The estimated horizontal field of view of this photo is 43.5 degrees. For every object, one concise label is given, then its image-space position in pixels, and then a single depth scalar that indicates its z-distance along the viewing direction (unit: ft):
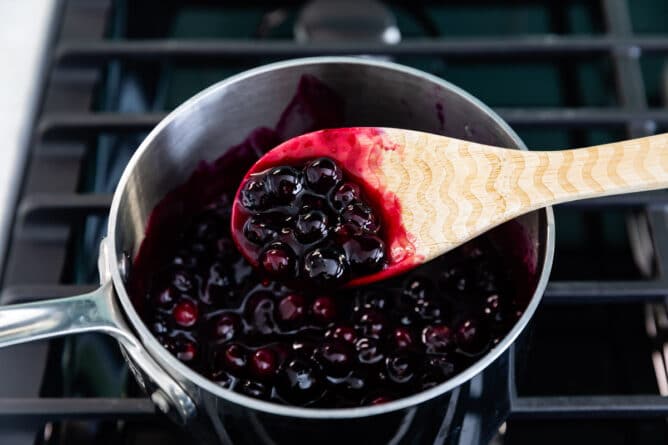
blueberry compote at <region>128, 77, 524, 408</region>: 2.11
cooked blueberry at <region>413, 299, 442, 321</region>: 2.28
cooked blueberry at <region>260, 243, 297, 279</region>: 2.21
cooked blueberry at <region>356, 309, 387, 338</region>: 2.21
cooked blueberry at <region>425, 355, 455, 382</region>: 2.11
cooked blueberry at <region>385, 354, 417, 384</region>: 2.11
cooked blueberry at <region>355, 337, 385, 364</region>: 2.14
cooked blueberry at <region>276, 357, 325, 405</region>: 2.07
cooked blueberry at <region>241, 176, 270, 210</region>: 2.29
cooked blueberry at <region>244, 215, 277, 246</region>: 2.27
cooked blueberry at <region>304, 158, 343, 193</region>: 2.32
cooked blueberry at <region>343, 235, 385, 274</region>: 2.22
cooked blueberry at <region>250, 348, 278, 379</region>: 2.13
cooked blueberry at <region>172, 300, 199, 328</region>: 2.31
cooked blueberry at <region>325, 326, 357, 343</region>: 2.18
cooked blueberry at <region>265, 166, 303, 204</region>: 2.28
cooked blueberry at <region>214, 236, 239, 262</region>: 2.46
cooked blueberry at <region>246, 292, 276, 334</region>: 2.28
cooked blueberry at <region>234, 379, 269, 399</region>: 2.09
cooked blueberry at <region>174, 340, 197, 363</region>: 2.23
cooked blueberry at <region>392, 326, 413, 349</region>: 2.18
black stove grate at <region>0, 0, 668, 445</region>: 2.18
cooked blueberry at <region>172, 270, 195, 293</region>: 2.37
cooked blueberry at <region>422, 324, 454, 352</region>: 2.19
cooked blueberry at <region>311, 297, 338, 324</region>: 2.26
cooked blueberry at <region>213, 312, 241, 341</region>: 2.28
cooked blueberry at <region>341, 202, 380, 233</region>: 2.26
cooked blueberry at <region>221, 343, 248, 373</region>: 2.16
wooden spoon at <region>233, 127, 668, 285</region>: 2.04
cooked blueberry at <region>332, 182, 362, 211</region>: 2.30
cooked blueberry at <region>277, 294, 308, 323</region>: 2.26
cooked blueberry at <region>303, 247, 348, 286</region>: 2.18
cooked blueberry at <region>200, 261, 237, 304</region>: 2.38
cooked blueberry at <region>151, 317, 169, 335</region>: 2.29
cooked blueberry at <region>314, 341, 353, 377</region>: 2.10
